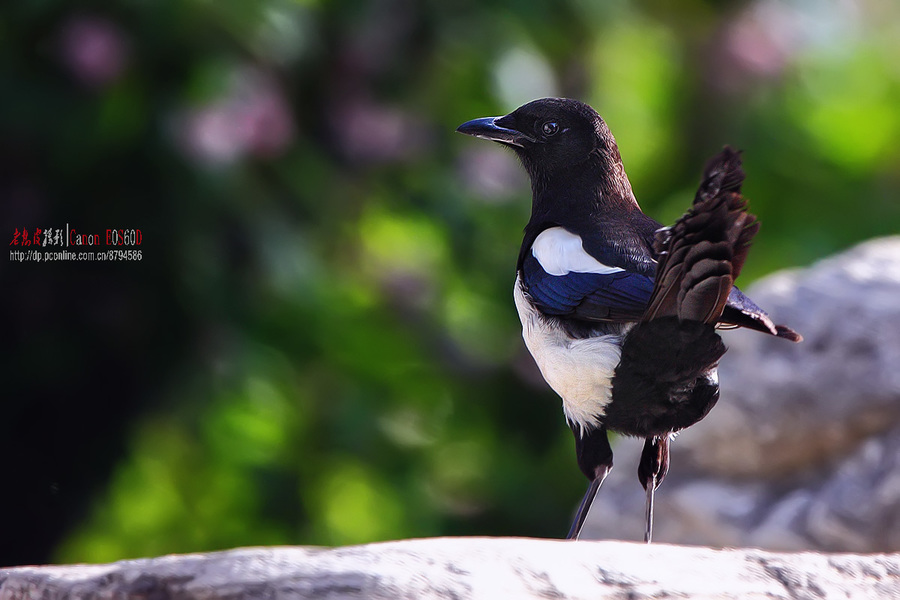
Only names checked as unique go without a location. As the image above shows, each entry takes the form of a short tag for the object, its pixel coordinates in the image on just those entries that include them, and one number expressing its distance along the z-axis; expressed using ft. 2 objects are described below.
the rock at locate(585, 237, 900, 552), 26.12
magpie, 16.11
